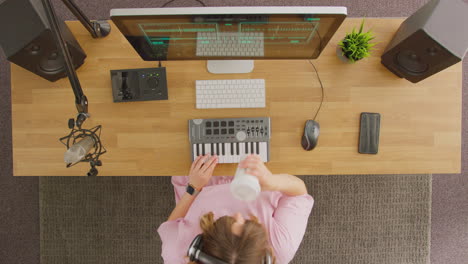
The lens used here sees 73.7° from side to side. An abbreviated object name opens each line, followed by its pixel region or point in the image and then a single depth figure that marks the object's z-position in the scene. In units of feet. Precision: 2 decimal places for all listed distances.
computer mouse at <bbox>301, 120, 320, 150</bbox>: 4.43
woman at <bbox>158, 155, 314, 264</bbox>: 4.20
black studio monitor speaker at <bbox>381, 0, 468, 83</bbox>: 3.72
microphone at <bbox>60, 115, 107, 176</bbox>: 3.01
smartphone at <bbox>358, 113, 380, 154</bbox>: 4.50
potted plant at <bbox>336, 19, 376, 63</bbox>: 4.21
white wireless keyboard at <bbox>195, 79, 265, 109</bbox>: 4.50
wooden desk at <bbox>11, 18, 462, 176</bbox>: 4.56
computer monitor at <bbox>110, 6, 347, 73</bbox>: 2.97
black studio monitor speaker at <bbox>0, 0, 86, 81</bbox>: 3.73
